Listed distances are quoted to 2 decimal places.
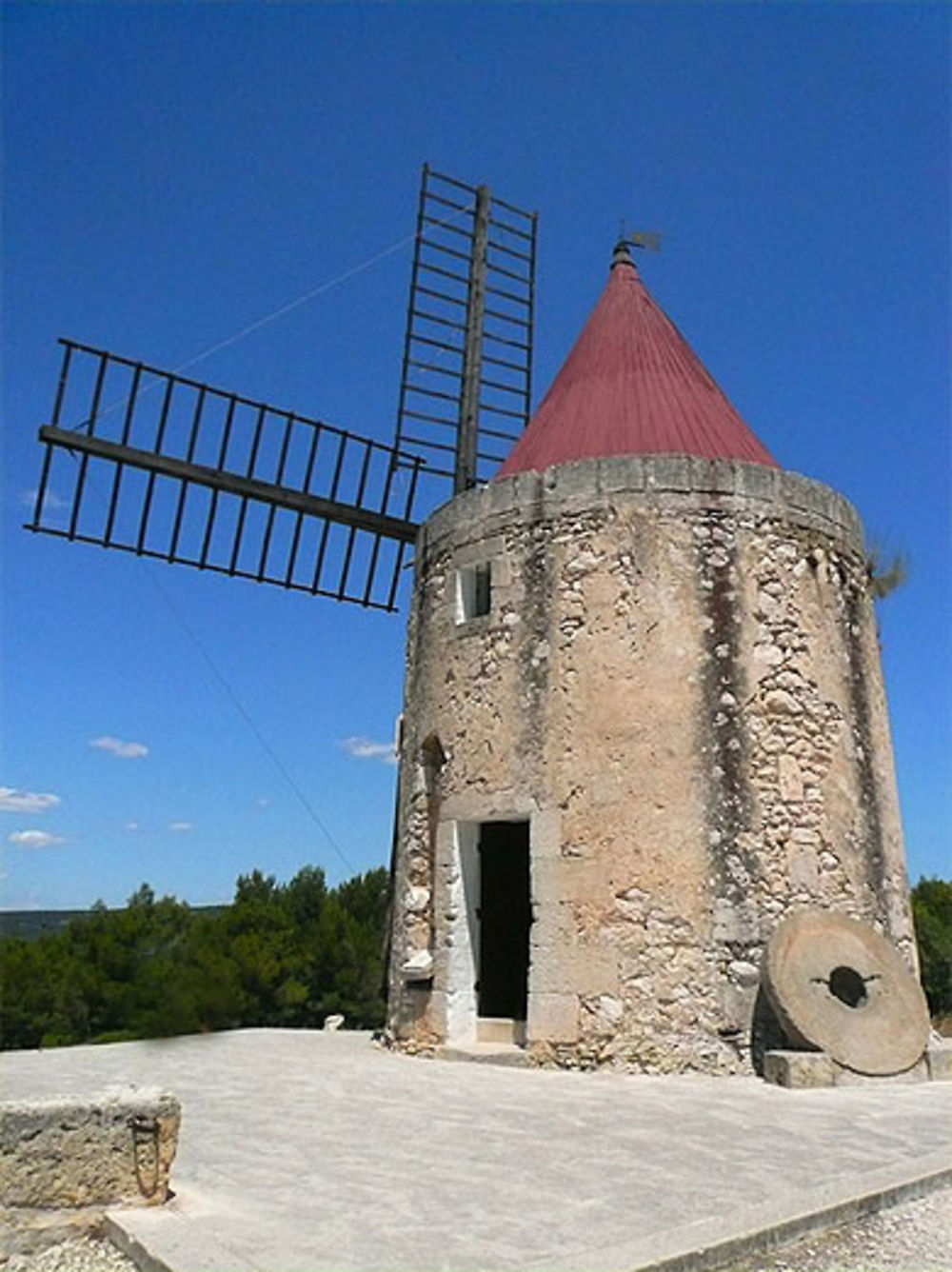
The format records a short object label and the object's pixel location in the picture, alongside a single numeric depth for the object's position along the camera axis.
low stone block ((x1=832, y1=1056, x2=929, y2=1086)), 5.77
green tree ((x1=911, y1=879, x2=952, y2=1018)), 17.58
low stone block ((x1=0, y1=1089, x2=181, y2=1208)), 2.78
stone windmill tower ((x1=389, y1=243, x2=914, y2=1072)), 6.48
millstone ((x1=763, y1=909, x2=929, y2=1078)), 5.97
